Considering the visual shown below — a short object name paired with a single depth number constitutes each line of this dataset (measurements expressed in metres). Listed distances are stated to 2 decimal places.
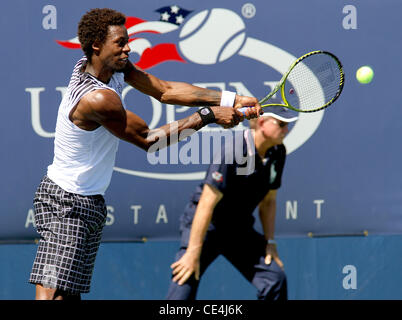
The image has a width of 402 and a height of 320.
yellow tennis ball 9.57
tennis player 7.48
